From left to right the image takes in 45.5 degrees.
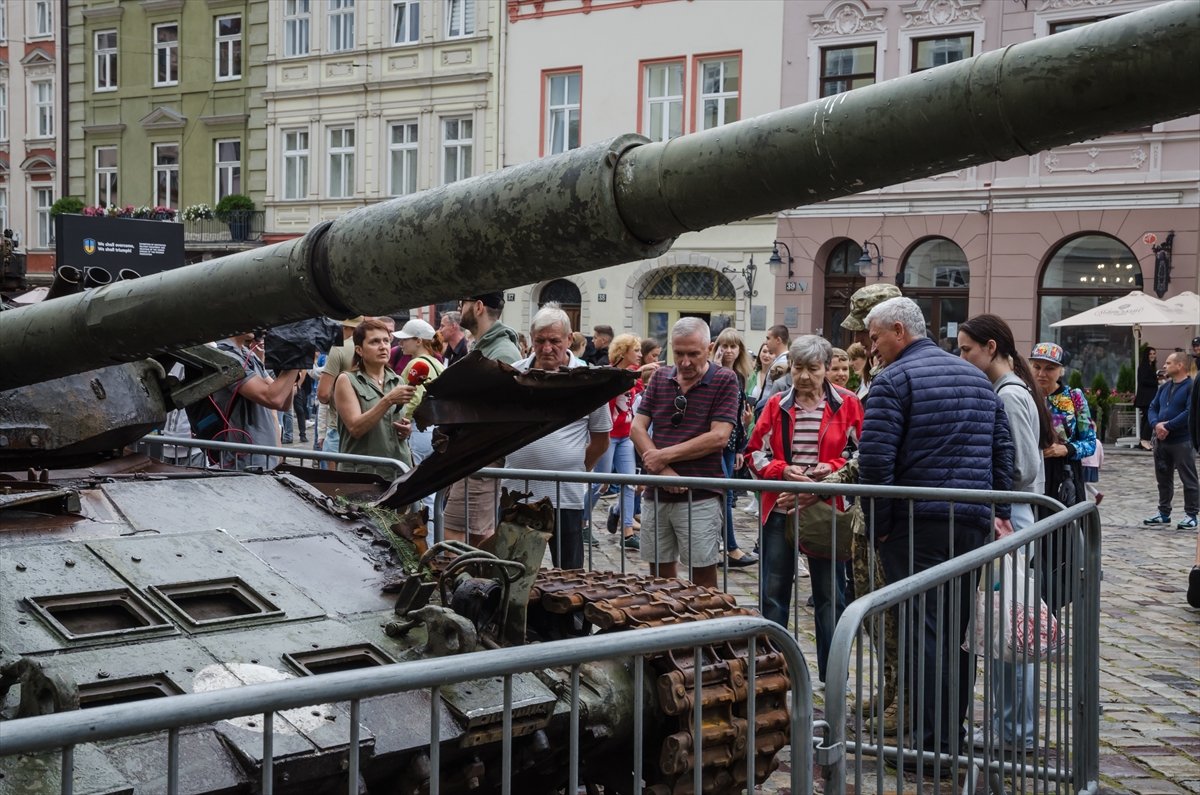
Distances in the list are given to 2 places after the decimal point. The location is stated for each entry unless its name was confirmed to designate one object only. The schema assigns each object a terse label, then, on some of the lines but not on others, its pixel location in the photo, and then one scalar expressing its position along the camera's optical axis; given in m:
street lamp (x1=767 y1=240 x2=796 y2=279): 24.38
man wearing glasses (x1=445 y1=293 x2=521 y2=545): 7.32
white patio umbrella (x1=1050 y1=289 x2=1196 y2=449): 18.30
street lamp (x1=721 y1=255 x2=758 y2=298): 25.25
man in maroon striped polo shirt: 6.92
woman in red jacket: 6.78
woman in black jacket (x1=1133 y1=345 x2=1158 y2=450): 19.73
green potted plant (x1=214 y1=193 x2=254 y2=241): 31.00
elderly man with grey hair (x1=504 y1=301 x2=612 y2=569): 6.96
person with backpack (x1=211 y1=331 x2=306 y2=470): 8.18
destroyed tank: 2.30
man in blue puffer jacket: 5.68
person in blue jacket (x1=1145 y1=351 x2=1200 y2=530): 12.50
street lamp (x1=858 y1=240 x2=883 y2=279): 23.86
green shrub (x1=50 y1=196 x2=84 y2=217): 32.81
